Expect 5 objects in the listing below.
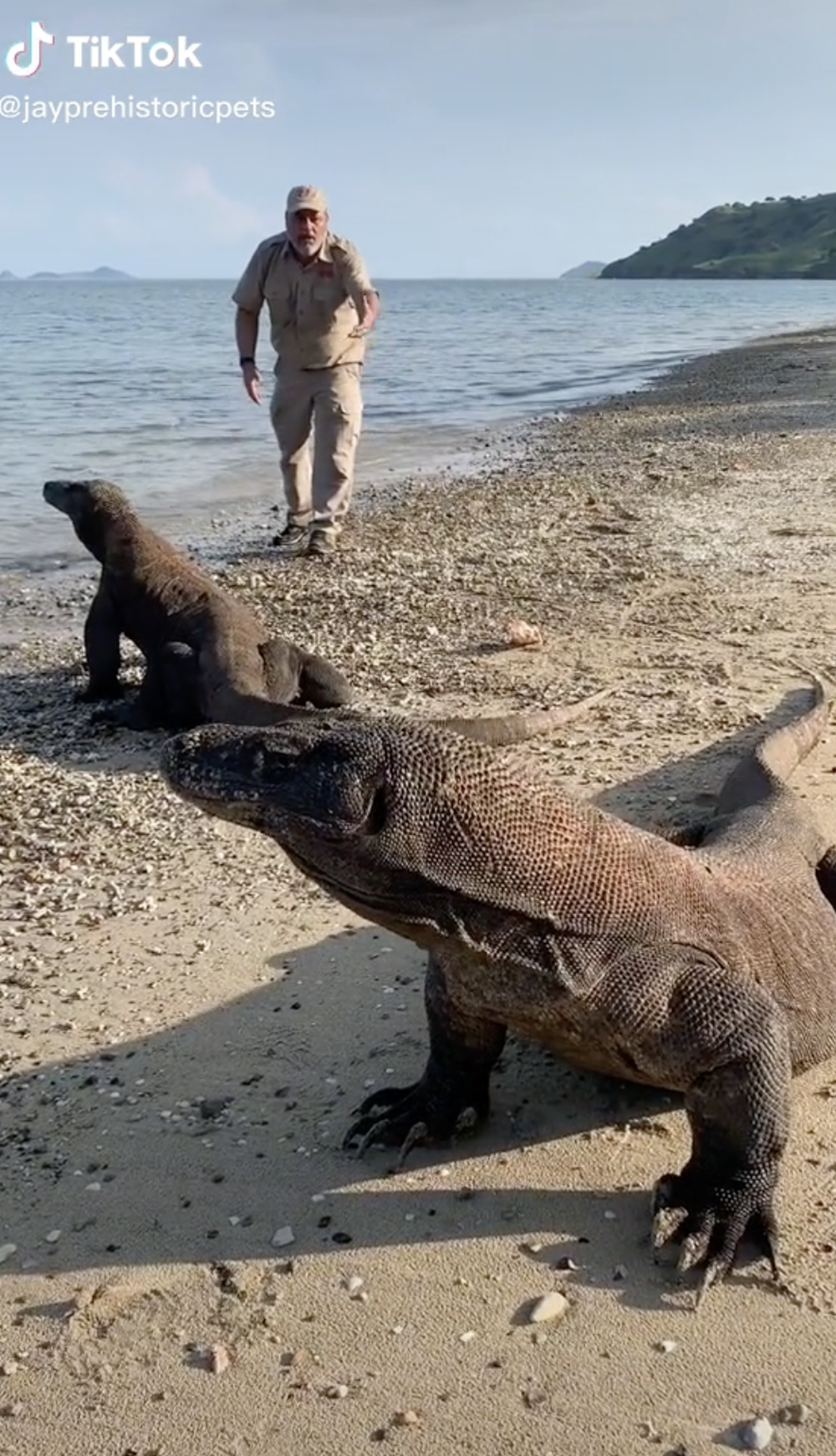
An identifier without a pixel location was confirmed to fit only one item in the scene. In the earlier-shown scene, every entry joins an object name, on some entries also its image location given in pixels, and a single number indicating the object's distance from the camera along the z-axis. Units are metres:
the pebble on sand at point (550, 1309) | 3.44
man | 12.52
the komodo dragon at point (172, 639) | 8.46
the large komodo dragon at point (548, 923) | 3.36
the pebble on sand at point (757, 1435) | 3.01
